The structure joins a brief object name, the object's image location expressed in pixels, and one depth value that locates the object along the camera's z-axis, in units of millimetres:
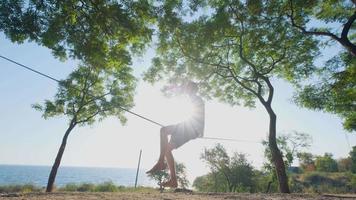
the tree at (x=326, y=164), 76625
